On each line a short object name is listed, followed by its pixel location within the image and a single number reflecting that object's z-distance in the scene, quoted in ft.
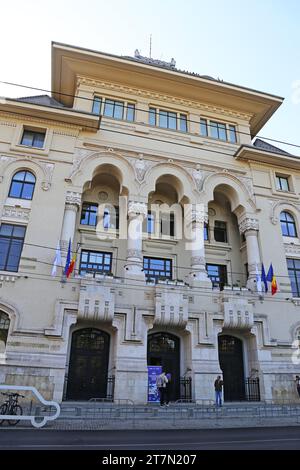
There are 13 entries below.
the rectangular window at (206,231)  86.84
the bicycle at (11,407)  43.55
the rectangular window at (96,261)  76.59
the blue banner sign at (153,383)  58.49
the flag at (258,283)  72.95
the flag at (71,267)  62.95
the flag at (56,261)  63.46
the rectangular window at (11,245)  65.21
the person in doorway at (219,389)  57.52
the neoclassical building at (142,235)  62.23
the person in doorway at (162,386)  57.22
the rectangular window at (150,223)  82.79
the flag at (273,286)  72.38
